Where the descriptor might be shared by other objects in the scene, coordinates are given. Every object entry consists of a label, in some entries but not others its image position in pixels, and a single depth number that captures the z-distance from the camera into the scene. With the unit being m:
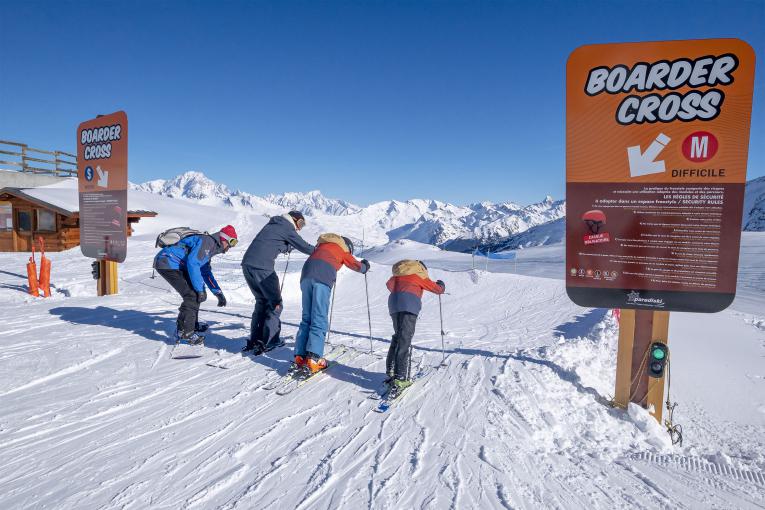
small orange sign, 8.56
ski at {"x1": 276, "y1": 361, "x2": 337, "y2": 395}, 4.45
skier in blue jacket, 5.77
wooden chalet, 18.95
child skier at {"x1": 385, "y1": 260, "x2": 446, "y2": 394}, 4.47
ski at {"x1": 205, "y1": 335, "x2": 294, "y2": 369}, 5.28
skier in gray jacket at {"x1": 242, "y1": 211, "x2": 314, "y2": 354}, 5.52
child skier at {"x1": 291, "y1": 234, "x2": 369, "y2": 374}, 4.83
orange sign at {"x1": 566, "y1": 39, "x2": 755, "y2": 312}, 3.47
